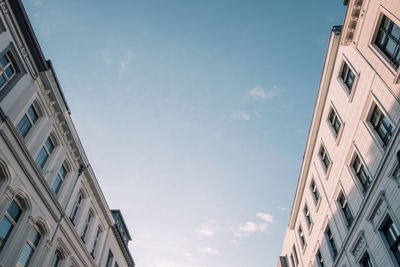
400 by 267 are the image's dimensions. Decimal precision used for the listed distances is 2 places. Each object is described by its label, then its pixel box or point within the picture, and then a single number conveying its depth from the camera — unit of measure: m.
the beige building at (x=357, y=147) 16.55
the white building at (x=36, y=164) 16.08
